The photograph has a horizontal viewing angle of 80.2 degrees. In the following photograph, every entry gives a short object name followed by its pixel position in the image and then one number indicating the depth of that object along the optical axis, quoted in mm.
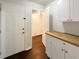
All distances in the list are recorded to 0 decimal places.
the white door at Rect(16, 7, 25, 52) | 2020
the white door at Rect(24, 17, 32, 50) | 2234
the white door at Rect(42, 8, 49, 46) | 2327
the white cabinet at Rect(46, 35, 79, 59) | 930
